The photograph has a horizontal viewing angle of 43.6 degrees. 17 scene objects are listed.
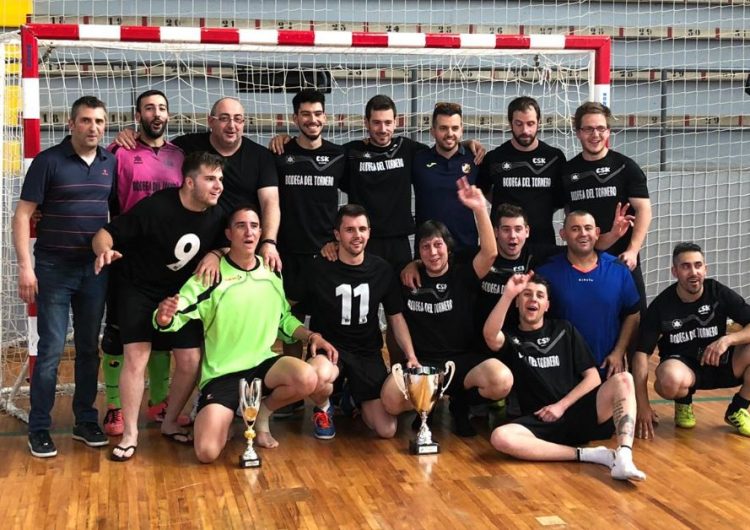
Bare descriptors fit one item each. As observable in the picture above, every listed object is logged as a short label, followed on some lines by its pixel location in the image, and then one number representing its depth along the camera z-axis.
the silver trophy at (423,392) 4.29
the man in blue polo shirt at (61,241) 4.24
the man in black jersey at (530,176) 5.03
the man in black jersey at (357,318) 4.61
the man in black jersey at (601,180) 4.91
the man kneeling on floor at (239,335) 4.24
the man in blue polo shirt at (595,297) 4.64
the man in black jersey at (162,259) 4.30
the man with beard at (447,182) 5.06
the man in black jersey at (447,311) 4.66
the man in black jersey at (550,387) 4.19
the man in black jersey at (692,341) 4.67
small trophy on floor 4.10
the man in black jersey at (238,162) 4.68
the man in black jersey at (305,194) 4.99
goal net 5.01
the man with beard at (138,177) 4.59
